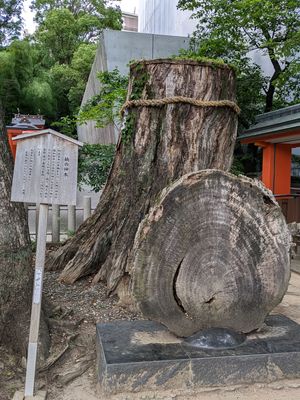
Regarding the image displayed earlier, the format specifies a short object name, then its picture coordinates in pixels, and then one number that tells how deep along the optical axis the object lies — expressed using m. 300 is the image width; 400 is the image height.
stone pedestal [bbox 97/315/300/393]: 2.57
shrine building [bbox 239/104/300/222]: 9.06
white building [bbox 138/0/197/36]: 17.42
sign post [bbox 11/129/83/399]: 2.65
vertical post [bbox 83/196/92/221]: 7.18
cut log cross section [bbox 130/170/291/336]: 2.74
